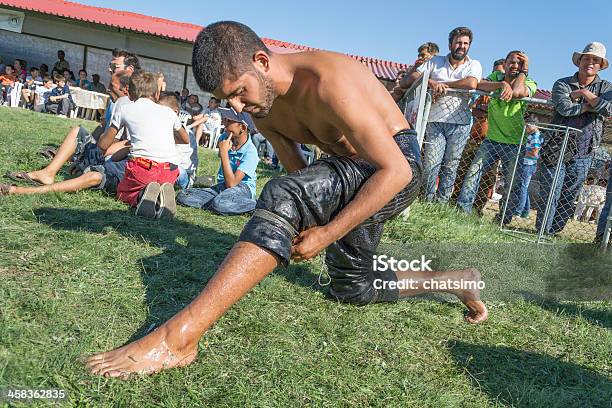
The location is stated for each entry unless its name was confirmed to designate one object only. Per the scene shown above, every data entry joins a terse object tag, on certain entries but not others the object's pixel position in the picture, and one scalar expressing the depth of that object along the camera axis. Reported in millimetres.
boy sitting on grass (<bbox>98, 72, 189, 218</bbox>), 4441
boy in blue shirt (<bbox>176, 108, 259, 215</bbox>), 4832
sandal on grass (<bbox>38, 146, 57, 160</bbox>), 6008
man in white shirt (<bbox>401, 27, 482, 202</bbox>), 5676
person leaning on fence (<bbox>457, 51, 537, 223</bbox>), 5680
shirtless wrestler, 1938
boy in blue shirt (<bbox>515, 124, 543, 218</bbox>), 5961
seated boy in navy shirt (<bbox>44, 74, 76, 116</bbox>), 15195
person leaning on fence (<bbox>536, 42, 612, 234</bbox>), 5453
